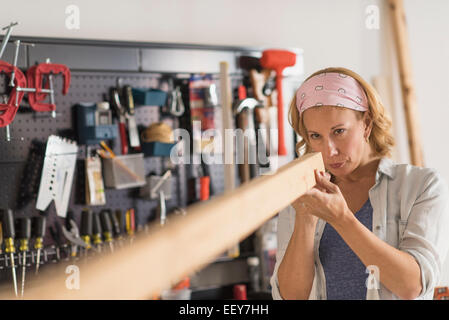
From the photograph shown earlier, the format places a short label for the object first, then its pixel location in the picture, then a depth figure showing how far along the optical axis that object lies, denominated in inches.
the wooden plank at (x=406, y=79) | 124.4
